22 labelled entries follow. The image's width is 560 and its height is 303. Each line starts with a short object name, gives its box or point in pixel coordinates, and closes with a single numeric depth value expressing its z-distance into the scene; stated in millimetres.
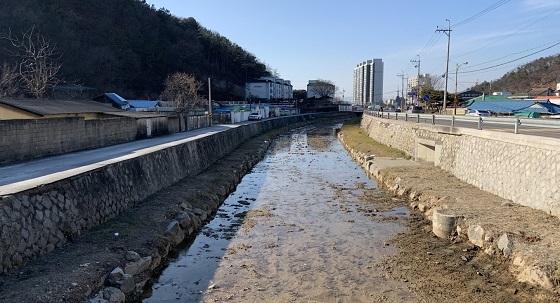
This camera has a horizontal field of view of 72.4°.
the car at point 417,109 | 64294
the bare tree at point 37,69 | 32312
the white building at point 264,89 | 120131
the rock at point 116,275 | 8062
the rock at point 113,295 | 7508
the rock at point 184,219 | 12484
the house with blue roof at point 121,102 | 49316
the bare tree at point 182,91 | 60434
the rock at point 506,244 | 9078
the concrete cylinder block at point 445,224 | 11570
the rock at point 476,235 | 10236
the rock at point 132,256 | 9114
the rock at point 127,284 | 8086
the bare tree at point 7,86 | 32631
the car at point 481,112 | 39375
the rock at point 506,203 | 11975
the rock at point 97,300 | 7207
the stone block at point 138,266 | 8793
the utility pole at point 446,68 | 42781
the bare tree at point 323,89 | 140000
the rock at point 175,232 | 11406
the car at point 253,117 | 59375
